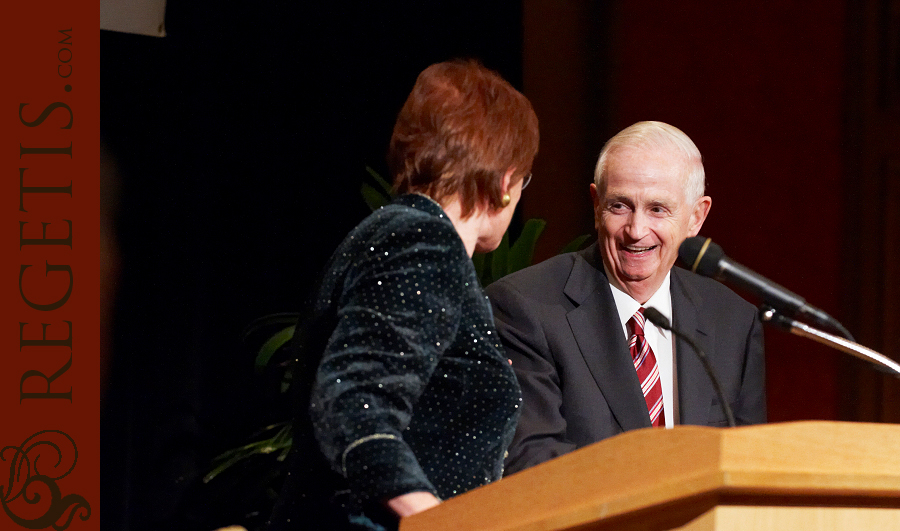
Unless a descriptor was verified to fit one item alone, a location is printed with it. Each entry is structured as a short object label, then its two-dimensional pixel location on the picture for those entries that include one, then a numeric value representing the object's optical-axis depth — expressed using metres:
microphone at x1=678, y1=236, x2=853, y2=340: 6.15
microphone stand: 6.15
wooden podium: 5.52
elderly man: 6.55
